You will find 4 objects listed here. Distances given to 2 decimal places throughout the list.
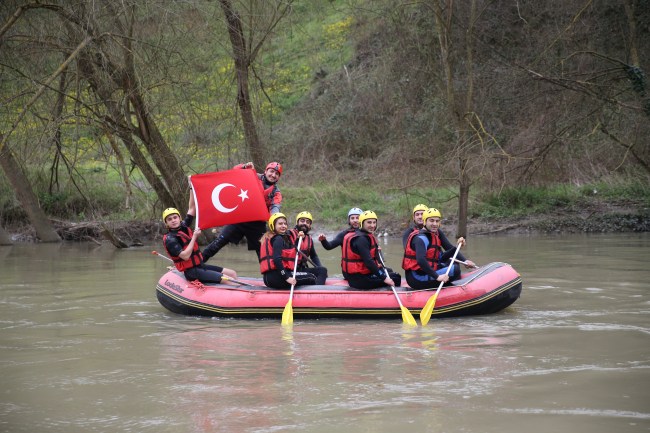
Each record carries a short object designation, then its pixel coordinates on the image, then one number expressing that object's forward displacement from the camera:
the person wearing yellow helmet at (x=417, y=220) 10.28
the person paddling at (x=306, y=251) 10.45
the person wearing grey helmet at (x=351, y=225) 10.59
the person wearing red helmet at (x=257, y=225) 11.77
